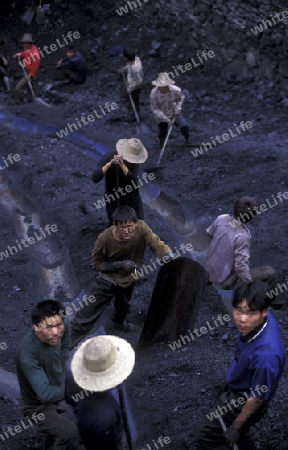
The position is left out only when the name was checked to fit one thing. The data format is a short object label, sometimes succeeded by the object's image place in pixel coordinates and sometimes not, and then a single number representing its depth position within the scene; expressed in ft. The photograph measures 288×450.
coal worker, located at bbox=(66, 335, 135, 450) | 13.03
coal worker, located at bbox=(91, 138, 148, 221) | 23.25
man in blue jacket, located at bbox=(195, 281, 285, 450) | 13.11
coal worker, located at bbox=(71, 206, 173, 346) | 19.30
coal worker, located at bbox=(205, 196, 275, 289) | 18.99
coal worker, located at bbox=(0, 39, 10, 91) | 44.70
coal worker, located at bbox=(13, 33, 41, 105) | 41.60
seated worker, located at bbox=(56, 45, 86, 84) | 43.24
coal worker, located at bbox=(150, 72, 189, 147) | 30.94
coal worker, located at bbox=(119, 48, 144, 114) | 35.83
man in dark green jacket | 14.56
